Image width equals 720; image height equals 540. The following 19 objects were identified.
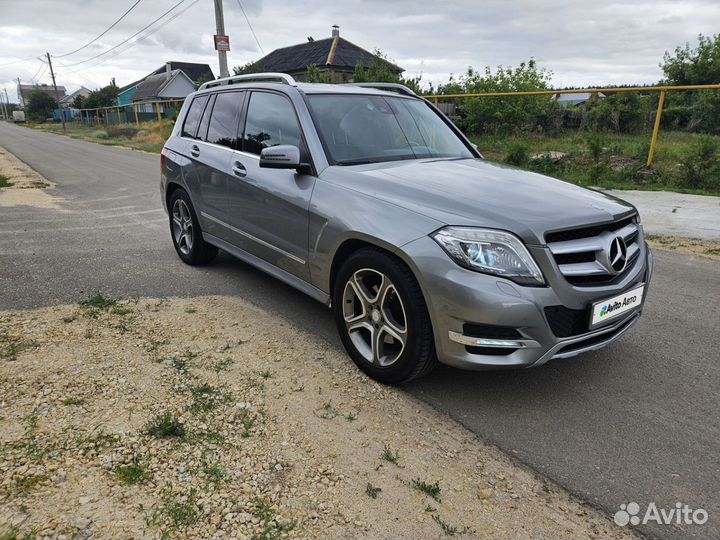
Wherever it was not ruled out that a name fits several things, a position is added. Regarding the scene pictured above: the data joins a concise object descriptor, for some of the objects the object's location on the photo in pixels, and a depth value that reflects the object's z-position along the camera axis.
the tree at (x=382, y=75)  19.48
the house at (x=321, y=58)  40.00
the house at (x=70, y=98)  91.19
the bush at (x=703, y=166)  9.34
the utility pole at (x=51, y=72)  63.34
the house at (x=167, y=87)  63.59
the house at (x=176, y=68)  71.38
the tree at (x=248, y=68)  34.54
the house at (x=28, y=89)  138.50
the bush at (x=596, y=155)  10.12
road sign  16.90
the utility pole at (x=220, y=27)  17.41
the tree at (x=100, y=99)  64.38
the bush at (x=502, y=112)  12.60
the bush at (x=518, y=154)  11.52
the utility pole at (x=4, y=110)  129.88
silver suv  2.64
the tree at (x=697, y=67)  37.59
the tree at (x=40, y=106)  81.72
